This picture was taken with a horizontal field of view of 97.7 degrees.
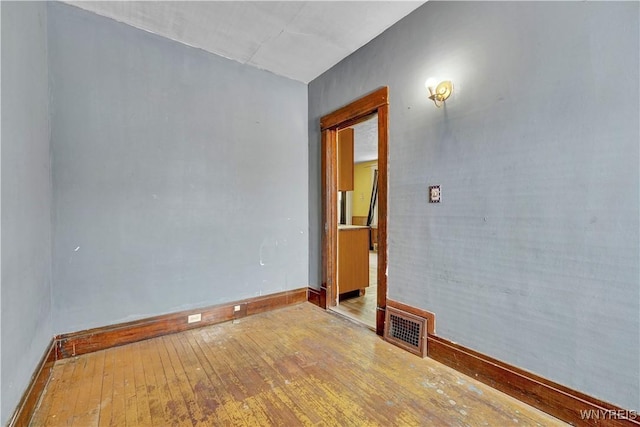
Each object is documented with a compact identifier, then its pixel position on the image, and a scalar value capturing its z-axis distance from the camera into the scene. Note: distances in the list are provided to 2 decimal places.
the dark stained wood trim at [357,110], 2.68
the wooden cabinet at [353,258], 3.75
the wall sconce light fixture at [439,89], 2.13
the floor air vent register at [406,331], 2.29
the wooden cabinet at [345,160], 4.04
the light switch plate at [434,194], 2.24
